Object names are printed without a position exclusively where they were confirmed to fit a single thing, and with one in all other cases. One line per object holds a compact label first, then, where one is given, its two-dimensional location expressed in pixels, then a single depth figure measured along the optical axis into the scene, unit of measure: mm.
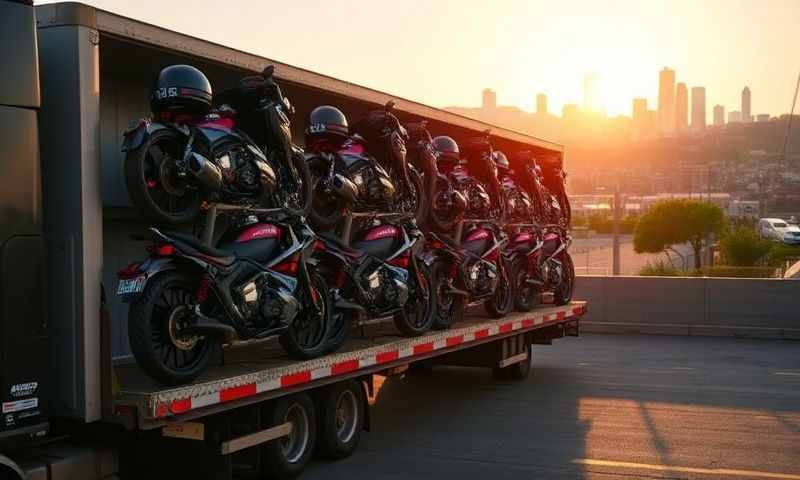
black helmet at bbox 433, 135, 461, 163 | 12734
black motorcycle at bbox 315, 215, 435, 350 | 9477
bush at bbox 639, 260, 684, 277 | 30695
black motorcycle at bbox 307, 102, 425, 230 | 9938
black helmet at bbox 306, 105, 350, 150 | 9883
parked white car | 56906
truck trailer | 5777
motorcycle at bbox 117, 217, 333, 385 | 6770
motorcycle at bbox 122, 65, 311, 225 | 7227
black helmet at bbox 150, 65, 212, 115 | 7395
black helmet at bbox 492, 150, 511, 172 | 14336
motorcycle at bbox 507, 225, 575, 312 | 14328
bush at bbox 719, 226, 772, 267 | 35625
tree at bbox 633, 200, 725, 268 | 45281
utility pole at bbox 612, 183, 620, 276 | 27391
